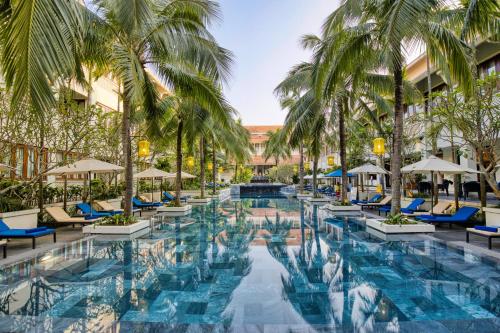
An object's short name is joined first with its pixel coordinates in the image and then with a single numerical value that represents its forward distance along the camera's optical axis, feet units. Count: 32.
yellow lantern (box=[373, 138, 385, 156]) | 36.50
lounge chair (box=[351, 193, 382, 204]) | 50.11
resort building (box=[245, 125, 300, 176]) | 180.24
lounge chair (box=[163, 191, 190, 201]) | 62.86
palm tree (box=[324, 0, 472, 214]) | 24.39
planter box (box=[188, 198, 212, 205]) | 63.85
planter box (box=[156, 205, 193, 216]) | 46.95
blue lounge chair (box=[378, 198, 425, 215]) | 39.60
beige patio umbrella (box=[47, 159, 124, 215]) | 33.19
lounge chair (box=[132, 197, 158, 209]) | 49.65
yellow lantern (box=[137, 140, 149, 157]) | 35.45
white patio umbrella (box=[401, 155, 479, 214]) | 32.19
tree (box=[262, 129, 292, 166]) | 51.57
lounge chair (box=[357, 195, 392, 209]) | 45.49
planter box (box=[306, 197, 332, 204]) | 62.30
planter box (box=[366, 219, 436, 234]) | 28.84
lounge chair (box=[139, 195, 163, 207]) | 51.56
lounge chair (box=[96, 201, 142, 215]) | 40.84
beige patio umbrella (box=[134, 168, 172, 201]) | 51.24
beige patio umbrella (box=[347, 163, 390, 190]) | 50.55
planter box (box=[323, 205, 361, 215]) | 46.16
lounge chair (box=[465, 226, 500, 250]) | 22.49
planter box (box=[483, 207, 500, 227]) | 27.37
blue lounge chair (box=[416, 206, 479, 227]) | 30.35
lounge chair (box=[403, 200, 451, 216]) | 35.53
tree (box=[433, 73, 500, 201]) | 30.58
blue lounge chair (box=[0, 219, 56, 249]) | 23.44
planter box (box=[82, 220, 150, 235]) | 29.81
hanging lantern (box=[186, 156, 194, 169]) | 64.06
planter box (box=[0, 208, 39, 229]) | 28.60
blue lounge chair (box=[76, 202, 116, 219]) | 37.19
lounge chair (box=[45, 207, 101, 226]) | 32.35
